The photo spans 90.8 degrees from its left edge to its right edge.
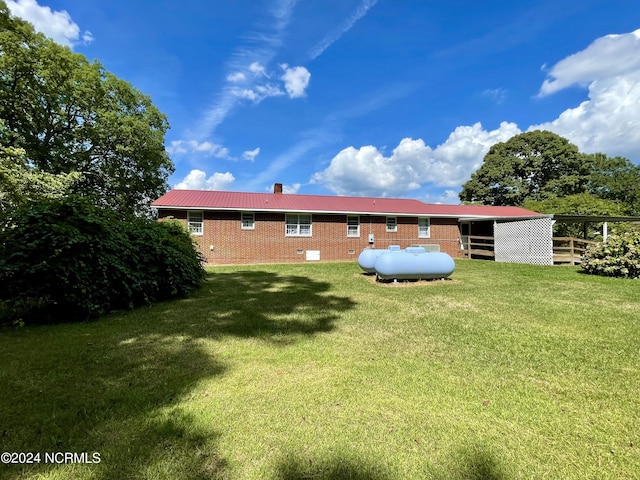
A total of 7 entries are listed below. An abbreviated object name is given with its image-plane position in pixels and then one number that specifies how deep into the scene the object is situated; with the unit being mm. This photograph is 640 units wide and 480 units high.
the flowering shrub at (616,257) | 10359
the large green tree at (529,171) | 34500
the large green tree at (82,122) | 18125
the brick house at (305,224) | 17031
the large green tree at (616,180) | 36750
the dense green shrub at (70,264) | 5281
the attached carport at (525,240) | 14898
